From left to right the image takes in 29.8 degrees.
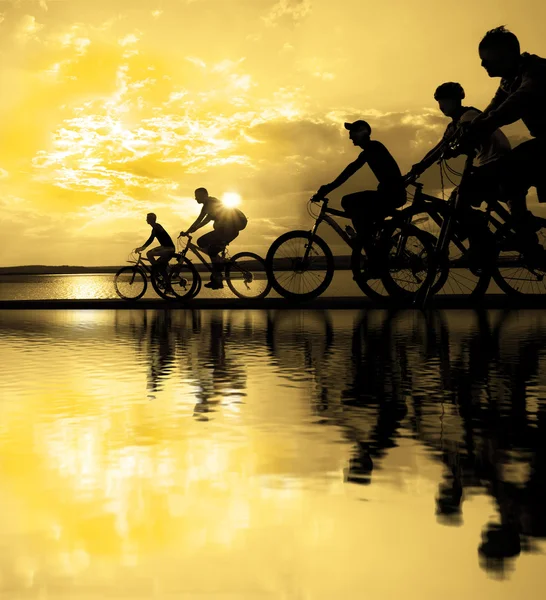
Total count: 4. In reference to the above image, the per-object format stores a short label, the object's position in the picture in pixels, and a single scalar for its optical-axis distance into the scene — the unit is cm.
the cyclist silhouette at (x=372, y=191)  1295
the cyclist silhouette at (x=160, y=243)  2091
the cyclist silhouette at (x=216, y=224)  1908
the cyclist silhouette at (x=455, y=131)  1143
